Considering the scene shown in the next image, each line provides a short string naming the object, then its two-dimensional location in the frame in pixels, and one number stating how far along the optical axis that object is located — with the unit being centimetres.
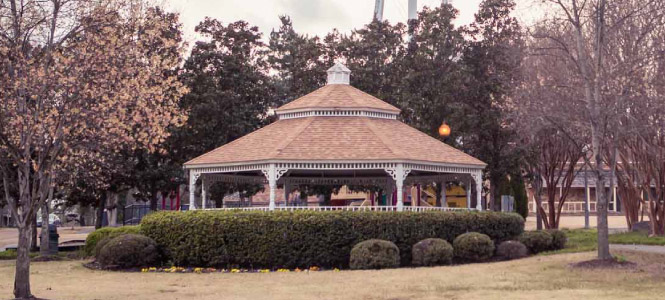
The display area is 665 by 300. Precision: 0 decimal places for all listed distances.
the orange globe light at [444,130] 3984
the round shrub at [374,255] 2798
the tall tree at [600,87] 2583
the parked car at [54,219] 9431
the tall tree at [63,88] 1936
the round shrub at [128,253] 2995
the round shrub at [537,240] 3159
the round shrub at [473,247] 2920
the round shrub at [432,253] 2861
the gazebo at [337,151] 3192
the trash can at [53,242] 4128
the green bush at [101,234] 3500
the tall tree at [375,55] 4709
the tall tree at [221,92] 4516
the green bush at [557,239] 3247
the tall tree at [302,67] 4806
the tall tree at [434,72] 4325
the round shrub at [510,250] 3017
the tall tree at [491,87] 4203
